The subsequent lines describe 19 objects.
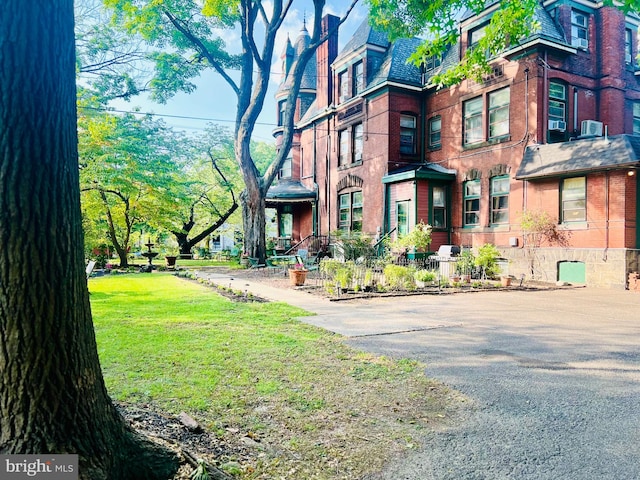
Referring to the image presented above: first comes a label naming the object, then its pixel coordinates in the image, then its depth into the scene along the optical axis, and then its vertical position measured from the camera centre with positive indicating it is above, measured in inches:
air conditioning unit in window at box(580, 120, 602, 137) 608.4 +178.4
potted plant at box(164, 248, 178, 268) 816.4 -29.6
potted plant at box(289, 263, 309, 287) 497.7 -36.9
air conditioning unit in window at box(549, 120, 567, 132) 600.1 +179.3
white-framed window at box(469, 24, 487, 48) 700.0 +368.1
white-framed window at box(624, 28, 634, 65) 683.6 +340.3
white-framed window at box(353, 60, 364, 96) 843.6 +355.0
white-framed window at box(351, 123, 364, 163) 867.4 +223.4
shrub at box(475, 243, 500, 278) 545.3 -17.7
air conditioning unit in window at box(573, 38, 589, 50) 631.8 +318.9
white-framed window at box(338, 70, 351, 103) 891.4 +354.9
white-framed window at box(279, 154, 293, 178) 1146.0 +219.1
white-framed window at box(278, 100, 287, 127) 1125.1 +371.0
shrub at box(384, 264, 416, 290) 447.5 -34.7
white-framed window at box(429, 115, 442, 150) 775.1 +220.1
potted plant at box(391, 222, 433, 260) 627.5 +6.9
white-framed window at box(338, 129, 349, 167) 909.0 +224.5
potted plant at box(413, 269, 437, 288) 482.9 -36.5
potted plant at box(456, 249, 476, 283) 534.6 -24.1
